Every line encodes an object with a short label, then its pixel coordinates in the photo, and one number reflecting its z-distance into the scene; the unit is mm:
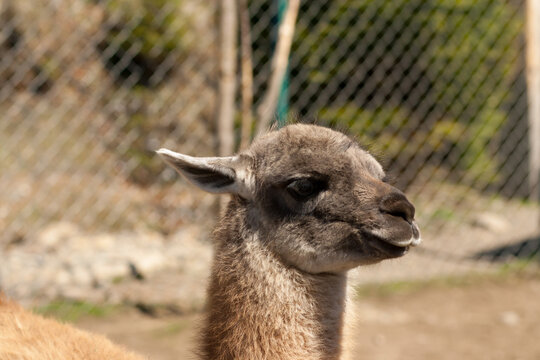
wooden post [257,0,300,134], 10734
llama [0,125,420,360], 5320
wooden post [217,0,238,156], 10328
